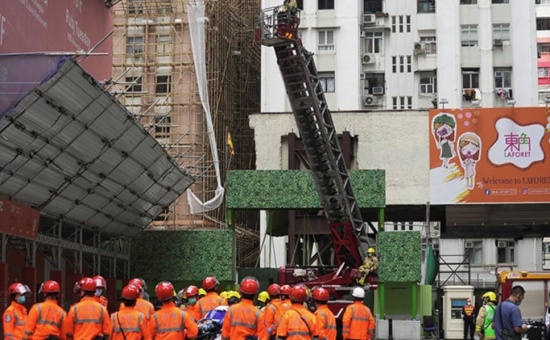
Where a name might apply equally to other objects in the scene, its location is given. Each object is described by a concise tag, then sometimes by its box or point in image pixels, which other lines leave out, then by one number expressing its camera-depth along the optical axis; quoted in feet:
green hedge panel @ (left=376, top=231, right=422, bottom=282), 128.57
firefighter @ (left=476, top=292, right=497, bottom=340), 78.18
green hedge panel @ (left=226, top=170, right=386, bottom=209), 131.54
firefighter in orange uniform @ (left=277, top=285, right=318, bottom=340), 50.98
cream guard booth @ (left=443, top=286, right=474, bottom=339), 142.51
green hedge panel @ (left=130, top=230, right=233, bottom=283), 130.55
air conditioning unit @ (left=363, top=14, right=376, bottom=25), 201.67
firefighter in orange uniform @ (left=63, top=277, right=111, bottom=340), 49.70
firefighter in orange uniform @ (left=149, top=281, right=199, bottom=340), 49.03
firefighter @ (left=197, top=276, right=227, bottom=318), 63.72
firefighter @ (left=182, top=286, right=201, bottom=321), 64.17
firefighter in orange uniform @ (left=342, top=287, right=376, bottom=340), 60.29
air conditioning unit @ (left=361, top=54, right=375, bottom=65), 201.16
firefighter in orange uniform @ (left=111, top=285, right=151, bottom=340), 48.75
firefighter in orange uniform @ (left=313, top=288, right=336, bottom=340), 55.57
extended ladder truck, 111.86
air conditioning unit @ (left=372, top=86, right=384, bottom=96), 202.59
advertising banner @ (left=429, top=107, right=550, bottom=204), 145.69
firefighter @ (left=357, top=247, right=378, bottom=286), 121.49
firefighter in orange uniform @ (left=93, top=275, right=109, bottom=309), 53.27
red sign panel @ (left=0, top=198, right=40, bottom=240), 84.07
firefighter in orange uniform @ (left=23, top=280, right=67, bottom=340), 50.93
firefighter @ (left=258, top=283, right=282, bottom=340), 54.62
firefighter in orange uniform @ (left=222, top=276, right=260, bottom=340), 51.49
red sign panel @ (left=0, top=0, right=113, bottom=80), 100.17
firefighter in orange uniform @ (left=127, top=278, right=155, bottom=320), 54.89
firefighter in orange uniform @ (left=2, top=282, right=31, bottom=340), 56.54
